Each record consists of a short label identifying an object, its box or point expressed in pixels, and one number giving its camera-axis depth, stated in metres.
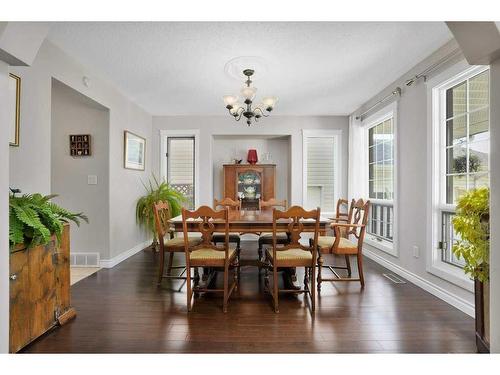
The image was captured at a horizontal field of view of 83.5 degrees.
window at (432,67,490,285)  2.37
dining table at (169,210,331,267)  2.46
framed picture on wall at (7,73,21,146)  2.11
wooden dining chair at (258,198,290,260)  3.21
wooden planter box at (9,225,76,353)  1.67
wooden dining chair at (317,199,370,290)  2.84
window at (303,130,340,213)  5.24
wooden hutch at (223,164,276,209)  5.29
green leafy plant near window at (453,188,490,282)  1.65
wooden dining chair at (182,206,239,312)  2.23
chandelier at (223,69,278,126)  2.96
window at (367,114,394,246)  3.89
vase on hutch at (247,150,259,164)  5.41
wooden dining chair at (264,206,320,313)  2.21
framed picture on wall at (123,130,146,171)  4.11
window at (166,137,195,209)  5.27
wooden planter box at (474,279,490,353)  1.70
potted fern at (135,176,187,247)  4.47
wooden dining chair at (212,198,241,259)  3.39
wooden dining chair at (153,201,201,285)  2.88
